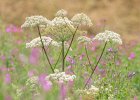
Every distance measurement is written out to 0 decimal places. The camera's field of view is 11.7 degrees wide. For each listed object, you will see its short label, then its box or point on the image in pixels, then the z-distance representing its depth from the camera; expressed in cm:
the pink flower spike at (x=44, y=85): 493
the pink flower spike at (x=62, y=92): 542
